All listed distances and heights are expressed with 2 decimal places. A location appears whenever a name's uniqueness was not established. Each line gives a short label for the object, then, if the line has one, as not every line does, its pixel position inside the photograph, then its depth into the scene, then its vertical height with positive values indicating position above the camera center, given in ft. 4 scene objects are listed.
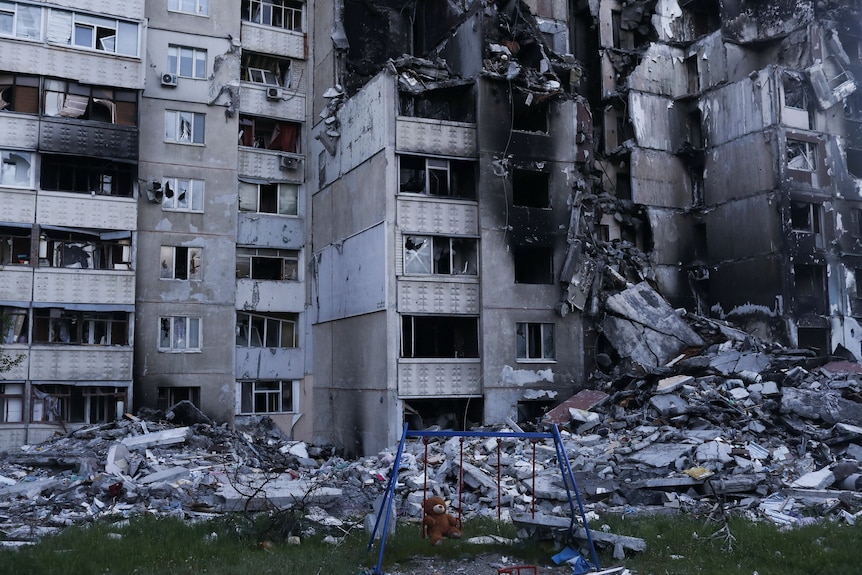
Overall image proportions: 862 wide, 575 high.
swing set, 35.94 -4.12
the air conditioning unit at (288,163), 103.40 +25.81
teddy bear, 41.04 -7.18
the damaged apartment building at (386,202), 86.53 +19.71
